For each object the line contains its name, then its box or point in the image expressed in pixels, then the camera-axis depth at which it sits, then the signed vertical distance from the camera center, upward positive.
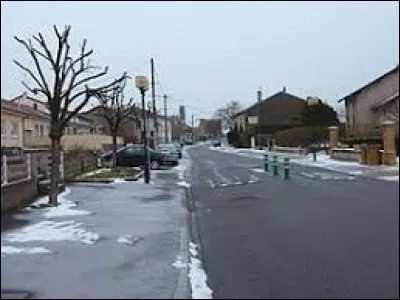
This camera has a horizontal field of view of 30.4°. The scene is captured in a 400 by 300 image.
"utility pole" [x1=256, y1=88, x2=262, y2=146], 82.38 +4.43
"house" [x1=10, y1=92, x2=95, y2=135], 73.00 +2.75
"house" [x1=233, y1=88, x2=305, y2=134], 92.56 +4.50
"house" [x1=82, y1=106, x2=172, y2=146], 86.49 +2.71
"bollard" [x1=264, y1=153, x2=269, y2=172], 34.33 -0.86
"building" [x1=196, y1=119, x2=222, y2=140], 148.00 +4.07
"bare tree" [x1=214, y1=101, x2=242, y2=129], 132.24 +6.61
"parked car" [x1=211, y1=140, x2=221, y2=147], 112.56 +0.56
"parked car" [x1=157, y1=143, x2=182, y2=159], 44.55 -0.02
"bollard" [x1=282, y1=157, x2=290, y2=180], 27.04 -0.95
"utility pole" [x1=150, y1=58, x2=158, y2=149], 46.23 +4.34
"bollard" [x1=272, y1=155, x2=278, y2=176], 30.40 -0.81
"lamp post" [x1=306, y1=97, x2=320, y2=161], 58.72 +4.13
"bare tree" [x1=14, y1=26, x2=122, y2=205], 16.33 +1.42
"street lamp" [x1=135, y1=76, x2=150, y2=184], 25.66 +2.20
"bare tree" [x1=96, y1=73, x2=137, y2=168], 38.78 +2.25
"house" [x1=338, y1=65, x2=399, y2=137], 55.09 +3.45
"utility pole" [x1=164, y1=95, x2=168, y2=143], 92.12 +5.23
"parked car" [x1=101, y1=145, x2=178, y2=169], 39.75 -0.47
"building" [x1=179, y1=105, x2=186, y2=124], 137.88 +6.57
